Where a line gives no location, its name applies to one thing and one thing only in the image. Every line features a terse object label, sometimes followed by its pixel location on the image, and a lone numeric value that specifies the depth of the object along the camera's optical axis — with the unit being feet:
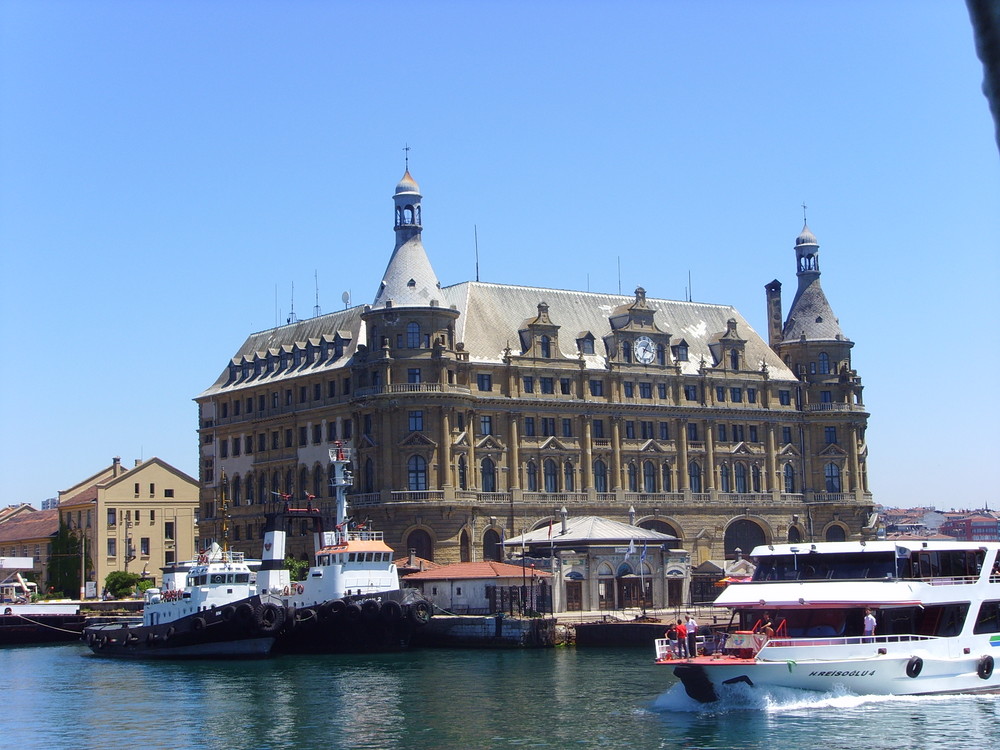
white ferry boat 150.10
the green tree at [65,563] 424.46
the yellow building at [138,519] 429.38
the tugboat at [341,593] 249.96
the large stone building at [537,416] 330.34
